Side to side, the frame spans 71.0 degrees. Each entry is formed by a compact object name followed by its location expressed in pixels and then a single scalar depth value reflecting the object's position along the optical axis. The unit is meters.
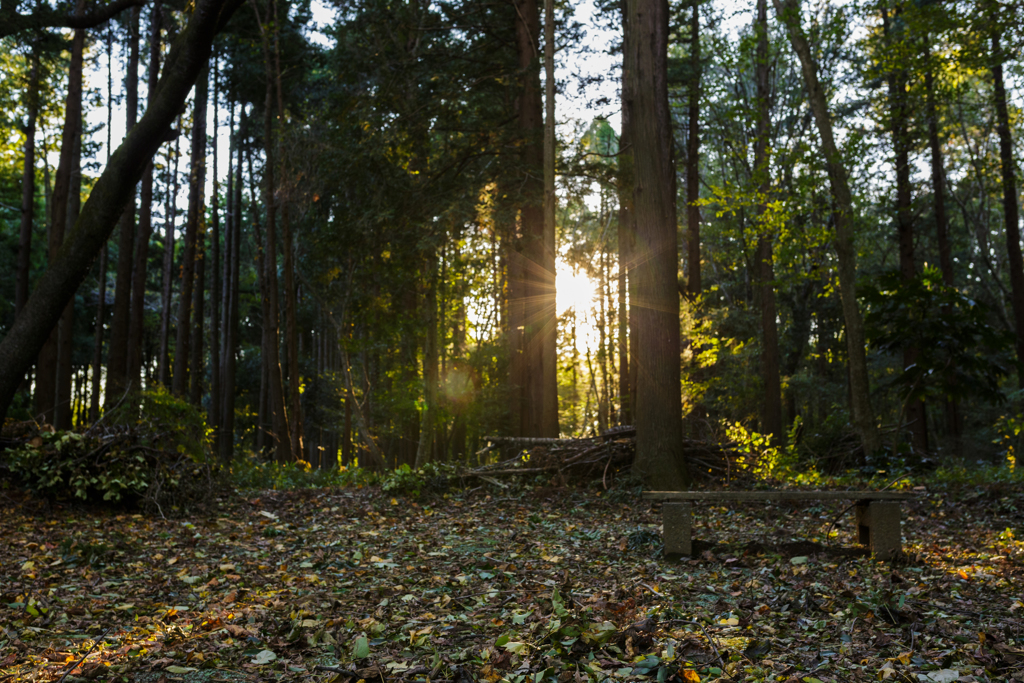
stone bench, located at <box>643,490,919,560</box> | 5.53
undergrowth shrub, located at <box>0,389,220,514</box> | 7.72
